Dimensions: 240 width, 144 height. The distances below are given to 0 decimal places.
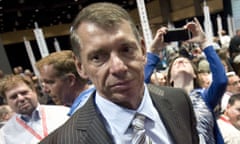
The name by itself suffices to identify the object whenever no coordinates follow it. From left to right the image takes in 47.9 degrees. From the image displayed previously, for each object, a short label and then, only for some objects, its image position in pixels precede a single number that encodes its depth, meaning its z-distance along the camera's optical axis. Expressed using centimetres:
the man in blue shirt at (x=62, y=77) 166
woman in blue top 163
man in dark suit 82
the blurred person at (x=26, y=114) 167
